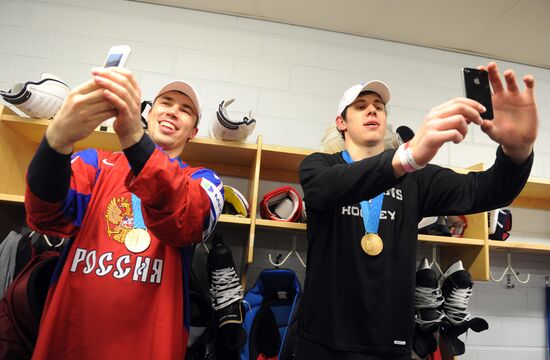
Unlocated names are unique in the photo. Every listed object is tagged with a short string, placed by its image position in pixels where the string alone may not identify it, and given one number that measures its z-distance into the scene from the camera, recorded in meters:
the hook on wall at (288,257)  1.97
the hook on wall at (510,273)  2.21
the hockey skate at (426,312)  1.59
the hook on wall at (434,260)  2.04
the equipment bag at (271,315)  1.50
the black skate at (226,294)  1.42
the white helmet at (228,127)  1.62
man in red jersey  0.83
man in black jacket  0.89
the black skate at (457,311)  1.62
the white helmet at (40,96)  1.52
